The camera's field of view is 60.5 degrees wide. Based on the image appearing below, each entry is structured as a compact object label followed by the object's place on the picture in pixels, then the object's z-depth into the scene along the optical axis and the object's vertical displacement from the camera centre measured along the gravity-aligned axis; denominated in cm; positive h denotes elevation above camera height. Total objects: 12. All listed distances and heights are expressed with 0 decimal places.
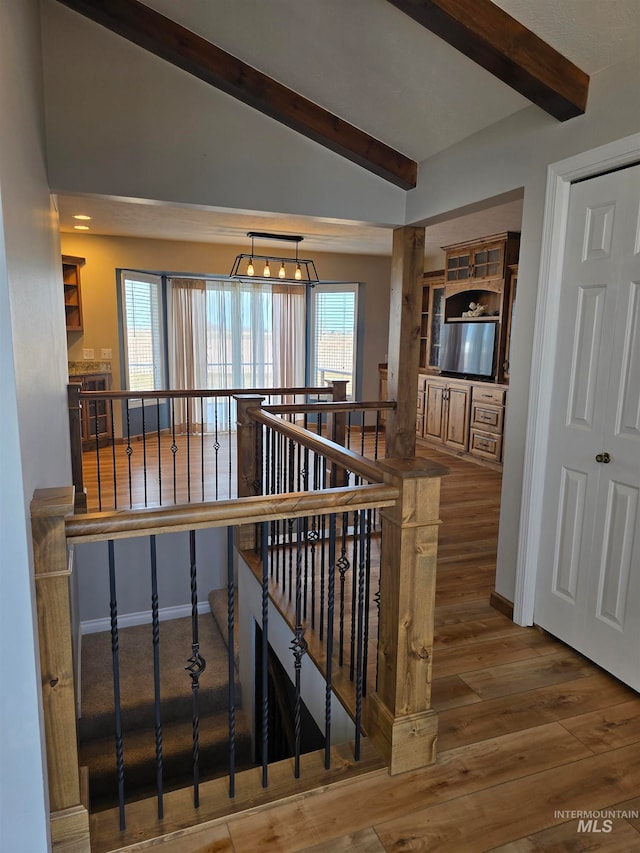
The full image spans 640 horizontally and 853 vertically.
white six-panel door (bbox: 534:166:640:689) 217 -42
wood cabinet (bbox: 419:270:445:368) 740 +25
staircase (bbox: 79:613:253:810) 364 -274
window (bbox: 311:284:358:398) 795 +7
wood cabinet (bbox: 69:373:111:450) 625 -100
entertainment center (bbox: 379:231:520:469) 585 -15
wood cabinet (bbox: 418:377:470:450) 635 -91
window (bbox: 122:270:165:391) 682 -1
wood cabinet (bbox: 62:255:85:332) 624 +41
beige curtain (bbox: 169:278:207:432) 736 -9
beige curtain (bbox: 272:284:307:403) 787 +0
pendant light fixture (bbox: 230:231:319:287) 587 +85
